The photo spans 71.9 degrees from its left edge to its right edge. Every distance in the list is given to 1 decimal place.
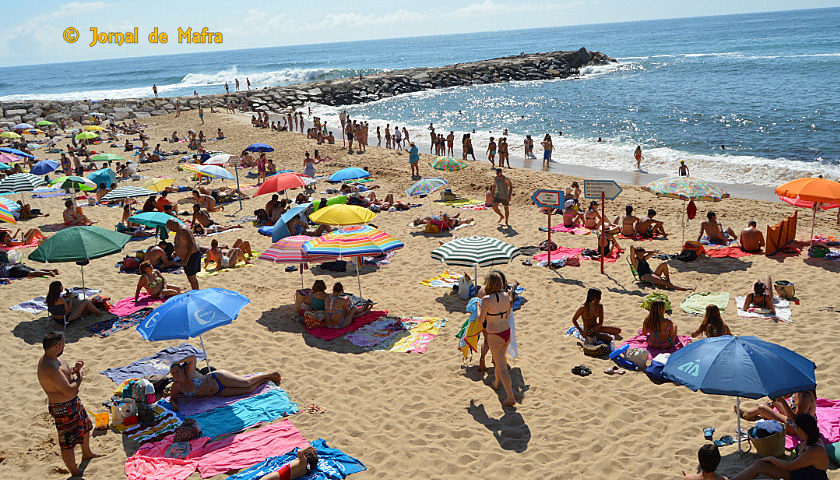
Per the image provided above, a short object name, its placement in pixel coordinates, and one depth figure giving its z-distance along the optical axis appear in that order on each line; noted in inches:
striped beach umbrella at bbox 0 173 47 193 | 573.3
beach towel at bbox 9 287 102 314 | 360.2
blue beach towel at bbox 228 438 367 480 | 206.4
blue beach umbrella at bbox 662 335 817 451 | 180.9
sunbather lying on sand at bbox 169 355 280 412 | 259.1
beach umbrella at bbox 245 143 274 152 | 799.7
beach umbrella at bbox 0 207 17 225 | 450.6
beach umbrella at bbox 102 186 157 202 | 544.2
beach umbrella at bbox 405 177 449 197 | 546.8
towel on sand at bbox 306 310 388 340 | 327.3
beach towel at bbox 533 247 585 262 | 448.5
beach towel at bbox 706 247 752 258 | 427.2
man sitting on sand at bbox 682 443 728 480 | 177.8
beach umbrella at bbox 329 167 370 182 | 595.6
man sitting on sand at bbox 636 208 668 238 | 489.4
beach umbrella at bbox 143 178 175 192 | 622.7
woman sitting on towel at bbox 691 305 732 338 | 271.0
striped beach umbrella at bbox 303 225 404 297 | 332.5
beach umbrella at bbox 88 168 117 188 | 649.6
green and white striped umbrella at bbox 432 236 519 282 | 332.8
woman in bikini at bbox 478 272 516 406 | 242.2
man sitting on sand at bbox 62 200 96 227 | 527.8
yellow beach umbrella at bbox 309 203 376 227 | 384.5
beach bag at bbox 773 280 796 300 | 342.0
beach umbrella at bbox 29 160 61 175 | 706.8
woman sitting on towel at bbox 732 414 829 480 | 174.2
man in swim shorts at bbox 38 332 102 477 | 205.0
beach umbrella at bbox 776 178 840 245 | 377.4
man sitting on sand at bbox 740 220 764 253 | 426.0
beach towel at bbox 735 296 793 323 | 316.5
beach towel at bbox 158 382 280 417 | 253.1
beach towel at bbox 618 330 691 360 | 285.4
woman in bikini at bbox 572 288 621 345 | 298.0
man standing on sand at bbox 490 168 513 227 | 527.2
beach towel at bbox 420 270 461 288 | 404.5
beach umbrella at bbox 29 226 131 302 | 329.1
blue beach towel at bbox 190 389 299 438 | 238.5
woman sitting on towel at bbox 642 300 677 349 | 285.2
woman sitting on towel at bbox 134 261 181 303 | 378.9
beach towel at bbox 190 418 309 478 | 215.3
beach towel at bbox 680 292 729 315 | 335.2
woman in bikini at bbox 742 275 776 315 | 324.2
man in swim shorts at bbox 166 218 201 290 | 372.2
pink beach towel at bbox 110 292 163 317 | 362.6
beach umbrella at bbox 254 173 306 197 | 557.0
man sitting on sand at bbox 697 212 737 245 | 452.4
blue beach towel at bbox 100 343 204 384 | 281.7
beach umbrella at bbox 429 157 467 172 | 645.3
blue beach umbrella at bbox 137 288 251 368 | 246.8
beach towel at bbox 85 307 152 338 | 333.4
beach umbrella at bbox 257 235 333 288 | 340.5
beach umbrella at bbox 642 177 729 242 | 421.4
